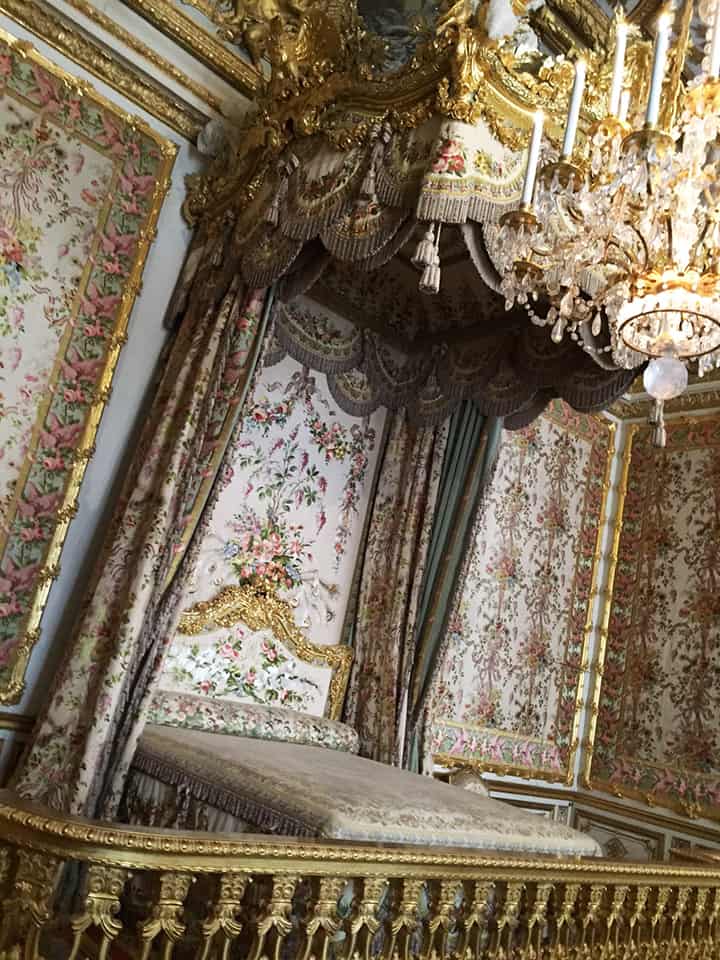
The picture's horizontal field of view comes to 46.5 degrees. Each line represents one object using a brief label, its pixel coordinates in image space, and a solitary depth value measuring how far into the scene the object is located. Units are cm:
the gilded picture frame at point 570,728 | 460
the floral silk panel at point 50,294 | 298
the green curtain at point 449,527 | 385
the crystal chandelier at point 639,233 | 236
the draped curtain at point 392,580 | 381
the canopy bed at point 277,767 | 226
